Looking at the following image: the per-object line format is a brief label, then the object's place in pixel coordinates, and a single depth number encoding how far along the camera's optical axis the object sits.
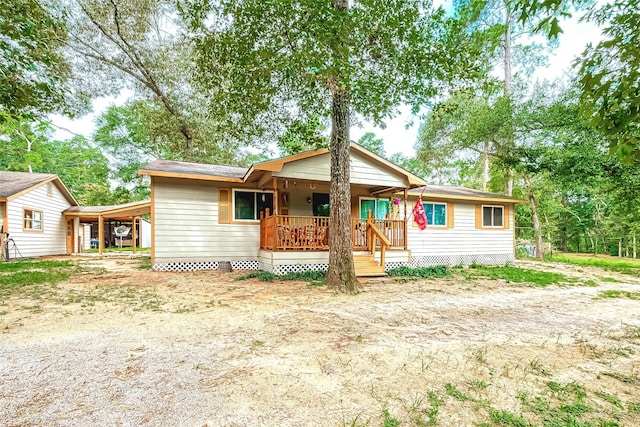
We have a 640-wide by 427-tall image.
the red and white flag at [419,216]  9.57
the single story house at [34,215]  12.42
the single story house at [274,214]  8.48
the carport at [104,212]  12.95
